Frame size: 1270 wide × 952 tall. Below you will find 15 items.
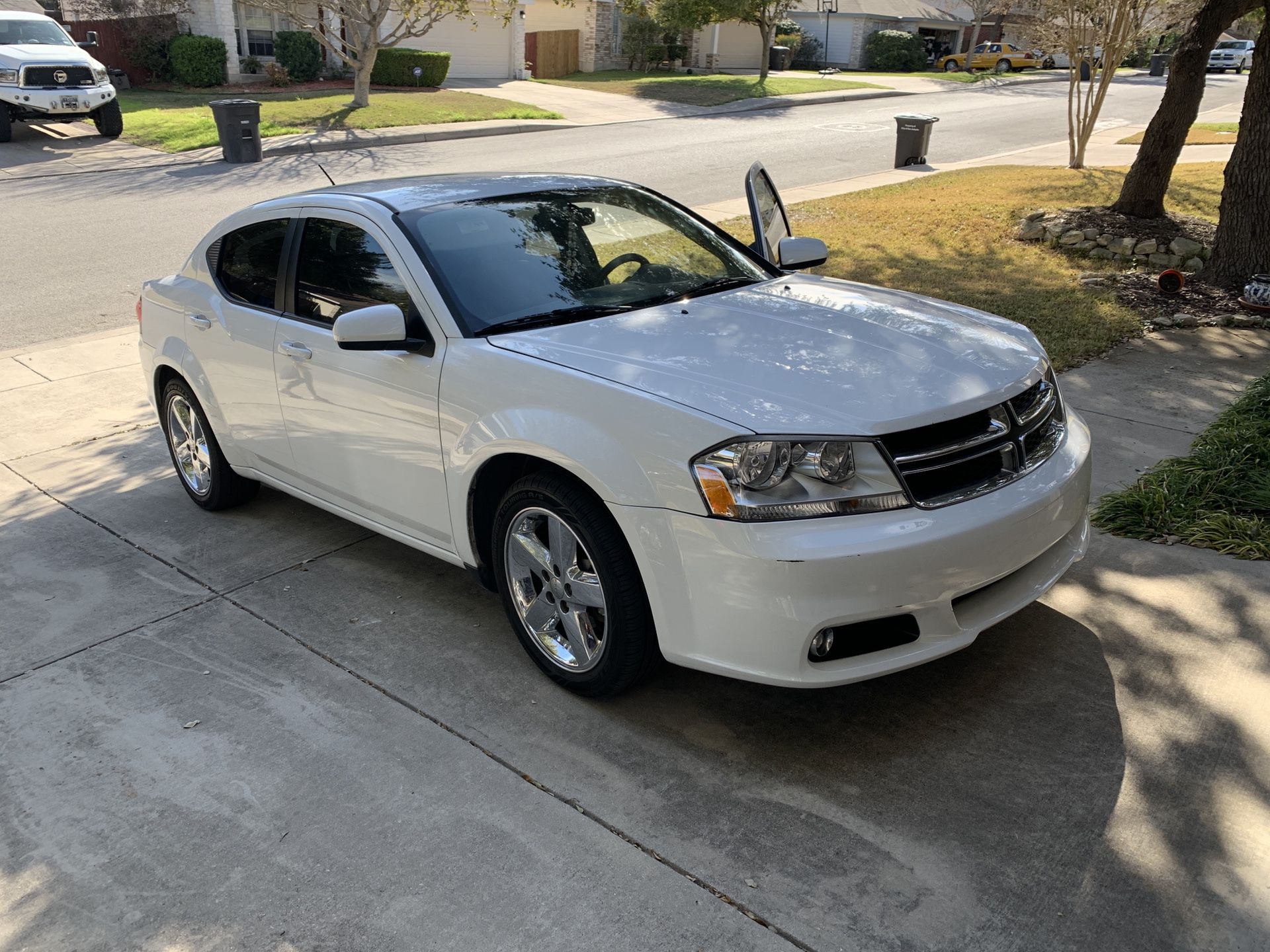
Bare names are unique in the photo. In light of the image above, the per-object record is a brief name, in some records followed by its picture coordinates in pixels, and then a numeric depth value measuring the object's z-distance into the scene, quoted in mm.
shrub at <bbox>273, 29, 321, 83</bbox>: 30781
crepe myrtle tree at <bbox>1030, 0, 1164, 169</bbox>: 15094
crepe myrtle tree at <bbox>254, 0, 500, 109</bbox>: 23547
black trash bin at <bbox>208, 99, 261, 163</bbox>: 18906
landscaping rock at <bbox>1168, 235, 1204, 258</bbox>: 10641
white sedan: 3270
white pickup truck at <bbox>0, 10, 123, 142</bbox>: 20422
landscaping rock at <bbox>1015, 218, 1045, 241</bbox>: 11836
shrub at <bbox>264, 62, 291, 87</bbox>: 29906
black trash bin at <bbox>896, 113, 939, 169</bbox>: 19188
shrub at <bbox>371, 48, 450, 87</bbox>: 31156
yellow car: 52031
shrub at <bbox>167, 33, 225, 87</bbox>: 28922
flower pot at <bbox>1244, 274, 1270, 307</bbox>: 8633
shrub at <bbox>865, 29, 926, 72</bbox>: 51719
